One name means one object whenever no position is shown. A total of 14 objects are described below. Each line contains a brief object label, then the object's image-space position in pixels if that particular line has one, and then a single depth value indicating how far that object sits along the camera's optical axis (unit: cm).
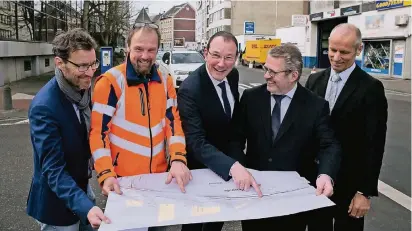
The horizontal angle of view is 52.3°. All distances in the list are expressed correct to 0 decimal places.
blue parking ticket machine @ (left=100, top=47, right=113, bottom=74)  1762
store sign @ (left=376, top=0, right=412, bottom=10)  2660
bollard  1271
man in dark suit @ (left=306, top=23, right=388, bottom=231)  283
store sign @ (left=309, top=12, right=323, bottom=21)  3981
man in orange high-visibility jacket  241
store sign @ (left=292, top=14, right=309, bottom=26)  4197
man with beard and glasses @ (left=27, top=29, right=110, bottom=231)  215
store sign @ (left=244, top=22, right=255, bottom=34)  6300
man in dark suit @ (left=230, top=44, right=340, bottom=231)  261
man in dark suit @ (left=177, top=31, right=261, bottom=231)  267
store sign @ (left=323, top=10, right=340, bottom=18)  3677
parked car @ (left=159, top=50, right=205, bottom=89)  1793
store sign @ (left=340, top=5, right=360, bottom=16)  3298
